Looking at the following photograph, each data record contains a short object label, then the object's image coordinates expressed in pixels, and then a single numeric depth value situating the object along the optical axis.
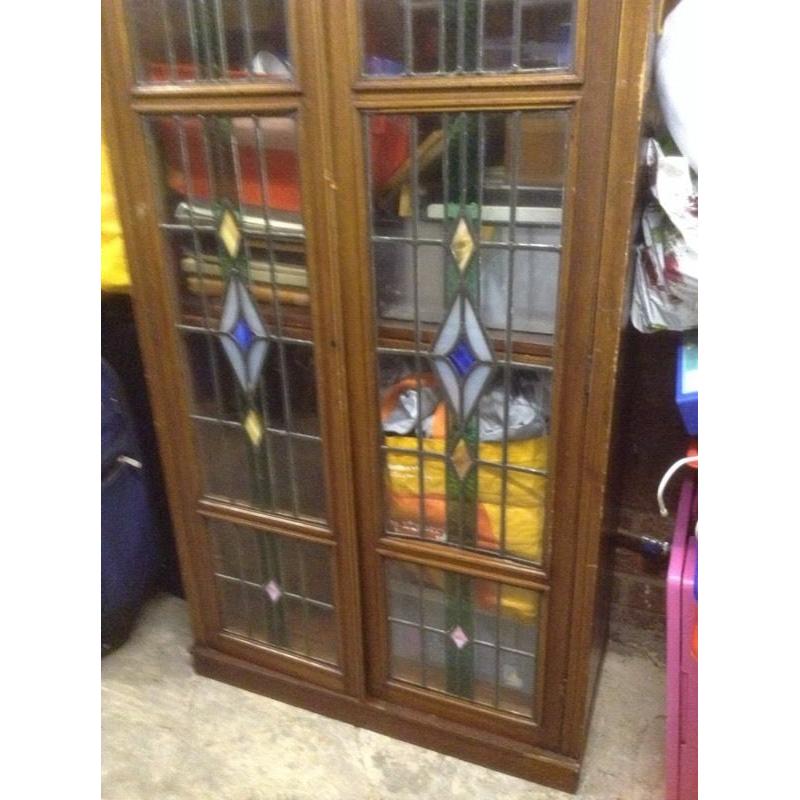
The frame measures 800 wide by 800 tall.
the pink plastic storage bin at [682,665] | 1.12
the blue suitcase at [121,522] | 1.56
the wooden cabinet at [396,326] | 0.97
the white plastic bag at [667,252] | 0.99
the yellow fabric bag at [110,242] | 1.25
